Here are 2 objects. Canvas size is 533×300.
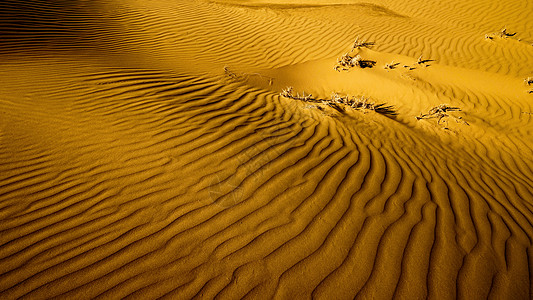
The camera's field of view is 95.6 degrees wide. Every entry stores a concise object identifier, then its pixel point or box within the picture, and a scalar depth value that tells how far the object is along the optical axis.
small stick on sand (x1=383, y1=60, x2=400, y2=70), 5.58
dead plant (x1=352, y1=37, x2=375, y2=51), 6.55
